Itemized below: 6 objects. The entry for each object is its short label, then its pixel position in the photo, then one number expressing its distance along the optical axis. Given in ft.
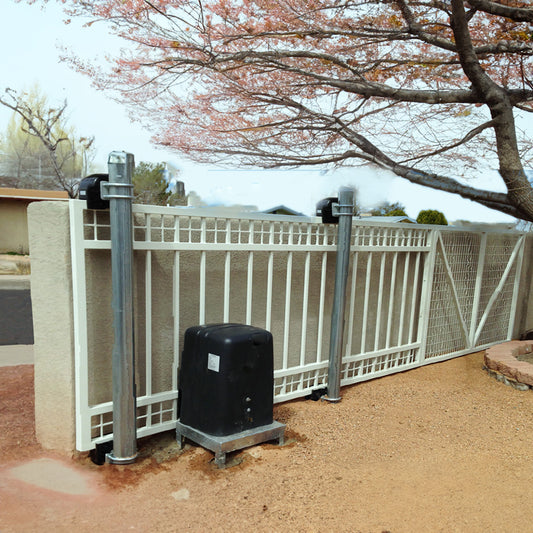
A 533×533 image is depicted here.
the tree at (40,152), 81.97
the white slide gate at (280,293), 10.50
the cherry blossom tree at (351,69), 18.33
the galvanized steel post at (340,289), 14.35
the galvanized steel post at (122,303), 9.80
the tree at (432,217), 56.59
